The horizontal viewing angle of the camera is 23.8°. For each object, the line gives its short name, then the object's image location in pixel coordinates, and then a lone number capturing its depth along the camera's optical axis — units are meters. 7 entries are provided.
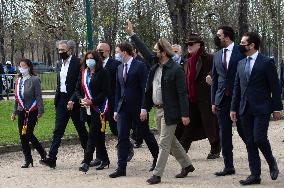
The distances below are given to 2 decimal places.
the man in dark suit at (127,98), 9.74
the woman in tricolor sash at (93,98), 10.12
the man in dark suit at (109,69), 10.79
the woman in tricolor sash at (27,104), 10.88
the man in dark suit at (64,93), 10.73
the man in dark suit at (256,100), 8.51
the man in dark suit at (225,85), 9.38
